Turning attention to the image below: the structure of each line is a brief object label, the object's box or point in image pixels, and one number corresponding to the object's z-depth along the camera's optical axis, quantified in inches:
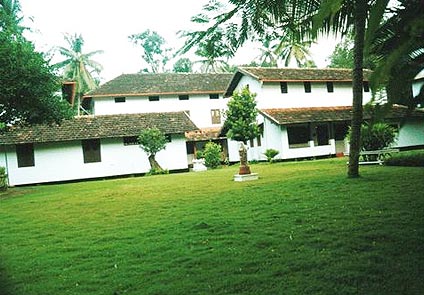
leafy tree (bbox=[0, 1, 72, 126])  651.5
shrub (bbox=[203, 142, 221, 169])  1086.4
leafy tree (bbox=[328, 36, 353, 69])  1964.6
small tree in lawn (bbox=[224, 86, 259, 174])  839.1
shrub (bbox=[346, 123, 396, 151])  703.7
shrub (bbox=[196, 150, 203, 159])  1160.9
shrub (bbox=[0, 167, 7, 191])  800.0
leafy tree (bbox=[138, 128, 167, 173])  1007.6
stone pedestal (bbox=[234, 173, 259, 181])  609.9
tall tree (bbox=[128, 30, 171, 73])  2313.0
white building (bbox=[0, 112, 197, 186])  1002.1
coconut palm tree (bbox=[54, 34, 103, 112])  1627.8
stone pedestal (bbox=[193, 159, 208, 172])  1090.9
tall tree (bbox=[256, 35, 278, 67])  1797.5
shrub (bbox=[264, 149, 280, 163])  1043.9
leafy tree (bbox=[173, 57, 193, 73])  2266.2
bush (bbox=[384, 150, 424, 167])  606.4
